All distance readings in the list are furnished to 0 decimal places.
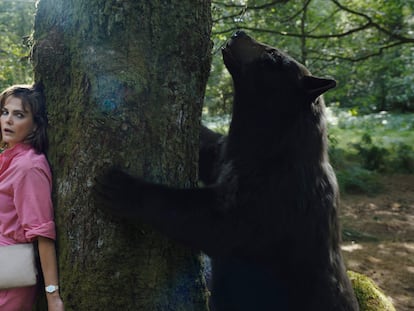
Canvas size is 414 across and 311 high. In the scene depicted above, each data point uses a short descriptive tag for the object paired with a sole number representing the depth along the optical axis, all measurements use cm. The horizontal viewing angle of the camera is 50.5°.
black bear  241
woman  219
